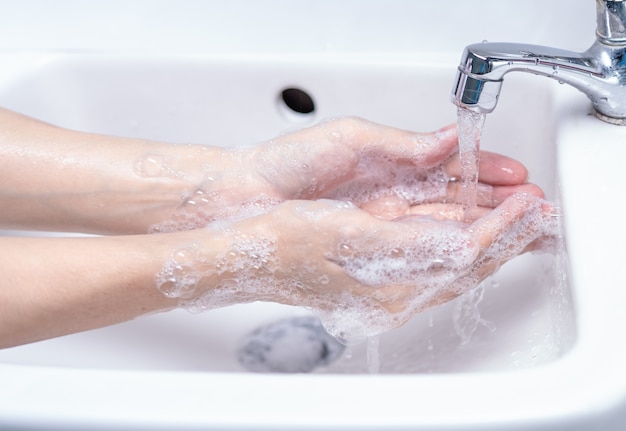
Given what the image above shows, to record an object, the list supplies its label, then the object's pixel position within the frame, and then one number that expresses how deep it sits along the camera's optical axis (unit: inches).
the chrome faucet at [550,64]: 27.6
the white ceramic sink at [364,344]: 24.3
